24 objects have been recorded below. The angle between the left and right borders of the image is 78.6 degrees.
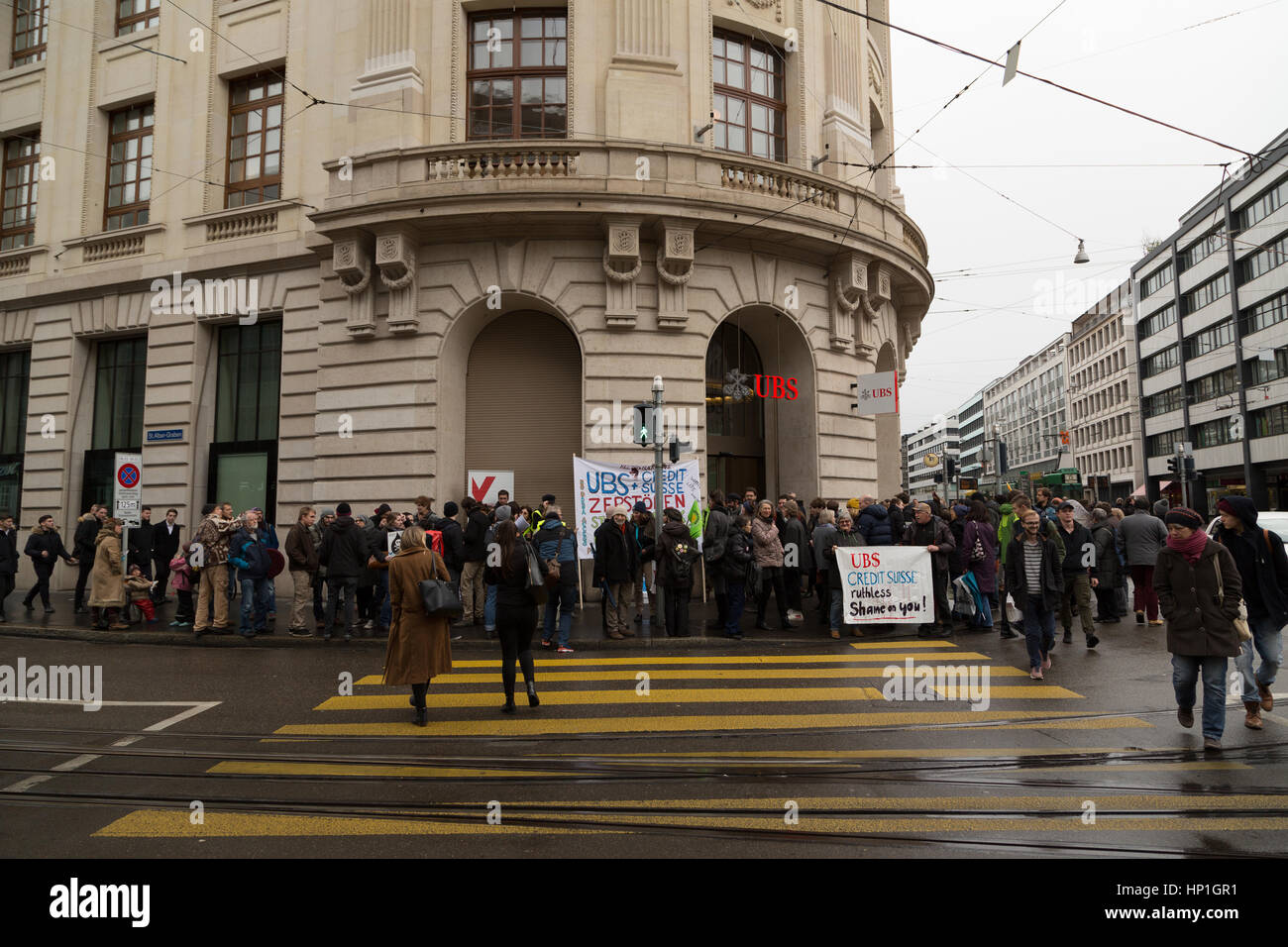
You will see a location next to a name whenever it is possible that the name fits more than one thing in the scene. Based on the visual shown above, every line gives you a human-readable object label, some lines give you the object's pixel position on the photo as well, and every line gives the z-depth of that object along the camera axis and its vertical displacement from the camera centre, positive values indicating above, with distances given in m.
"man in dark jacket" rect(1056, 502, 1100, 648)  11.34 -0.32
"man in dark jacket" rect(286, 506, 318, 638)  12.12 -0.23
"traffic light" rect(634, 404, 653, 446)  12.45 +1.96
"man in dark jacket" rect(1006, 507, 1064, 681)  9.02 -0.44
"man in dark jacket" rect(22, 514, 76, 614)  15.11 +0.03
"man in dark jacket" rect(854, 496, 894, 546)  13.14 +0.33
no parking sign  14.93 +1.24
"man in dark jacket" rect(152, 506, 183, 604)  14.89 +0.20
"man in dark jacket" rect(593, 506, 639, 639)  11.64 -0.25
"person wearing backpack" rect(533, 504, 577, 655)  10.59 -0.16
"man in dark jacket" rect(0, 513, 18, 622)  14.47 -0.13
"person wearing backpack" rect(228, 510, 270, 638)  11.92 -0.27
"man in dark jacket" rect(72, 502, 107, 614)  14.83 +0.27
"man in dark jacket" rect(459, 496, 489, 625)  12.74 -0.15
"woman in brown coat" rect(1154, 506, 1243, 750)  6.29 -0.55
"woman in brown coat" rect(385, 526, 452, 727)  7.23 -0.75
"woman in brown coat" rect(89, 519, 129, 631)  12.83 -0.39
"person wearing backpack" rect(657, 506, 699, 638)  11.59 -0.30
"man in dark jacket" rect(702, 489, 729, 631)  11.87 -0.02
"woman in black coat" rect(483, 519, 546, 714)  7.62 -0.55
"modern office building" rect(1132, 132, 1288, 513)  49.18 +14.64
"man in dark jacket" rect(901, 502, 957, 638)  12.04 -0.04
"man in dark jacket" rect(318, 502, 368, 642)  12.04 -0.10
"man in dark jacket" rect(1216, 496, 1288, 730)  6.89 -0.40
